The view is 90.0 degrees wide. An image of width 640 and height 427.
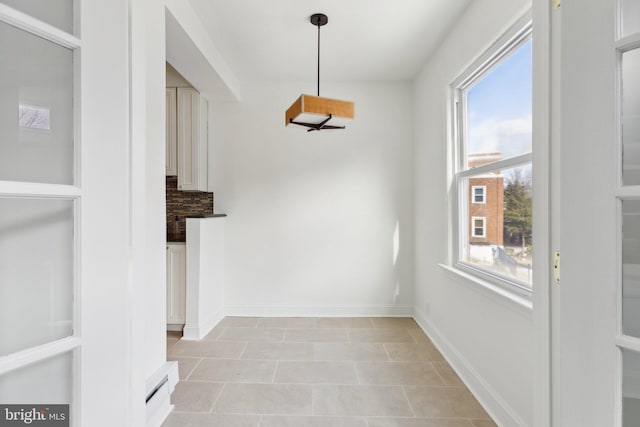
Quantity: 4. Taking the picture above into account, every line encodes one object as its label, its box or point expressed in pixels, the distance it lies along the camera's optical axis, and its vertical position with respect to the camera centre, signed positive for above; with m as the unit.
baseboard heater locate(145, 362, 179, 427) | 1.77 -1.07
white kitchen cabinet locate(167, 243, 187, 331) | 3.28 -0.73
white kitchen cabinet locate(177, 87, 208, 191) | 3.52 +0.81
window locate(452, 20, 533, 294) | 1.84 +0.33
